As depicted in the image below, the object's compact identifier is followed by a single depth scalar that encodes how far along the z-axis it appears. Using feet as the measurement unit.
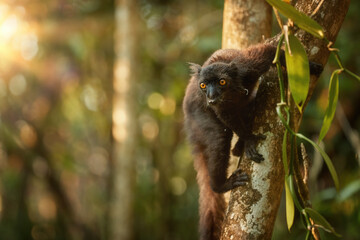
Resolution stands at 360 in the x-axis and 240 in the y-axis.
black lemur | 10.41
